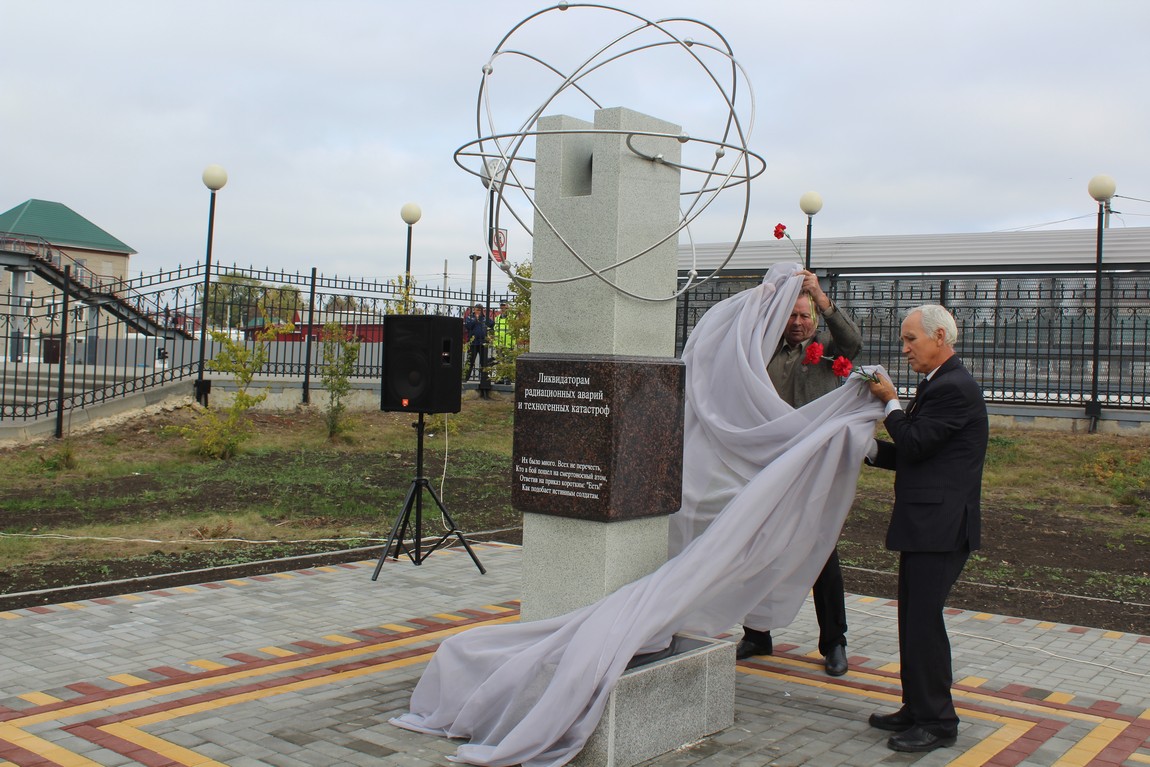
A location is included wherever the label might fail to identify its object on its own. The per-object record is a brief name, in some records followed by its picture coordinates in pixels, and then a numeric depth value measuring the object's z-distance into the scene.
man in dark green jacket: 5.53
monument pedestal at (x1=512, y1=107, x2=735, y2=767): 4.47
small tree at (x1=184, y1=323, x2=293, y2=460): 13.55
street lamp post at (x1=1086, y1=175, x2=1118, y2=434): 14.68
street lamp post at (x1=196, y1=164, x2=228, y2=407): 15.62
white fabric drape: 4.05
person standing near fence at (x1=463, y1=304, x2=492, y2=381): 20.05
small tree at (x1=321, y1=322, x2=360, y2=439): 15.30
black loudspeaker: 7.82
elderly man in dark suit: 4.43
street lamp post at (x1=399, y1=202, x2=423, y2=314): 19.03
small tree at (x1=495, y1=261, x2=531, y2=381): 19.09
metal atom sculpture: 4.48
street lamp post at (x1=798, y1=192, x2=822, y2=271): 17.61
